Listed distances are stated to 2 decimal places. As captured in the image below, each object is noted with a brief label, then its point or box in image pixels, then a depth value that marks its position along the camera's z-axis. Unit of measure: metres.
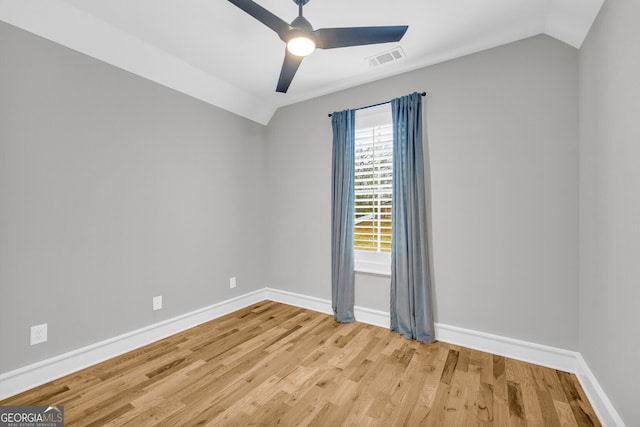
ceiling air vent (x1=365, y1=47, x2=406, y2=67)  2.52
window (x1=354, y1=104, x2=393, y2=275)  2.99
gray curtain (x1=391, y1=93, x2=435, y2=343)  2.61
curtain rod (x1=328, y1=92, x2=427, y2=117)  2.96
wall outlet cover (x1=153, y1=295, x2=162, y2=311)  2.64
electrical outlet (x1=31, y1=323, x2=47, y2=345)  1.93
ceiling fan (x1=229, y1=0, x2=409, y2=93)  1.59
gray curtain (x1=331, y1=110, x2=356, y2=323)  3.09
